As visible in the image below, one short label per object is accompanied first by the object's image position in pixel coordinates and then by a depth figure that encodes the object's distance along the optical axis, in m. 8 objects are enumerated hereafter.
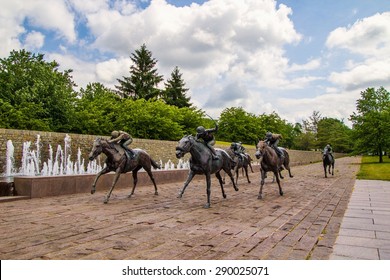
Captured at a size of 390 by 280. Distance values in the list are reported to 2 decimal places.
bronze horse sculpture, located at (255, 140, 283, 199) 9.88
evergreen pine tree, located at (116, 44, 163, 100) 53.34
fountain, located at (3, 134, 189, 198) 9.02
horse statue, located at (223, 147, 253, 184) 14.54
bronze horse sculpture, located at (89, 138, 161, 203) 8.73
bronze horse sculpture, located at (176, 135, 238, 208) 7.95
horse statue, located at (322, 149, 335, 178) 19.73
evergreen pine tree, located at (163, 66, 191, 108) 57.28
